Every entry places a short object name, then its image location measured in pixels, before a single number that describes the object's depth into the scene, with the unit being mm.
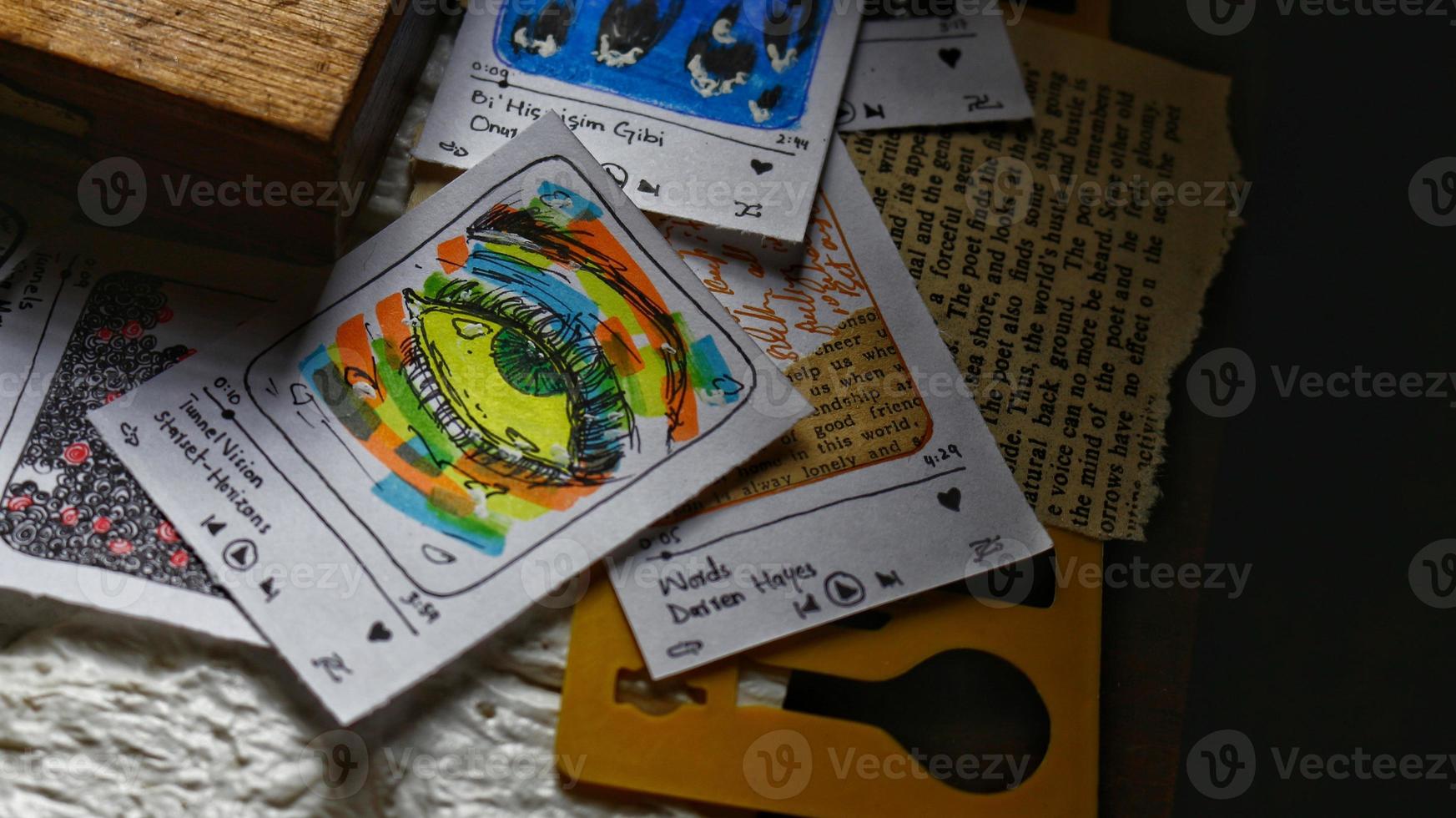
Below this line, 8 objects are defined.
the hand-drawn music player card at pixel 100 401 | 333
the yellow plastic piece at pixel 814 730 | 339
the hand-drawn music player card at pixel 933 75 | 375
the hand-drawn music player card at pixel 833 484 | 342
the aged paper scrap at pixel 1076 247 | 360
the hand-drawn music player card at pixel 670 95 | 361
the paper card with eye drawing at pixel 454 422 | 335
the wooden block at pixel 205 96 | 328
